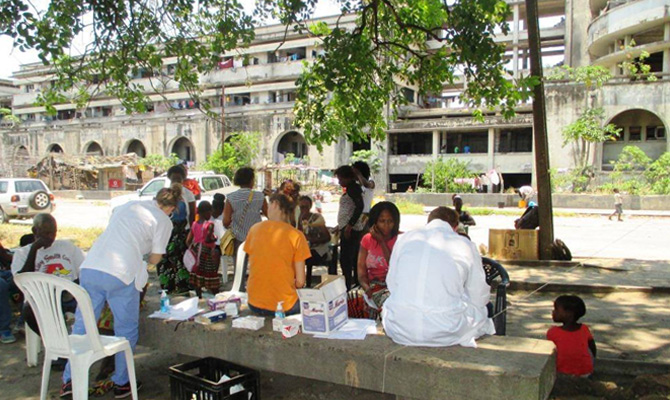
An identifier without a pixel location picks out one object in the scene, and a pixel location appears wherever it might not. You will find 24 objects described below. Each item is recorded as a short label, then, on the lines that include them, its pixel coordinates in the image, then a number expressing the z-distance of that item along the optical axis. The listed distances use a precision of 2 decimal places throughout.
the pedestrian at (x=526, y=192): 15.05
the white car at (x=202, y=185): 15.18
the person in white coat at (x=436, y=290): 3.10
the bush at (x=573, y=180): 28.05
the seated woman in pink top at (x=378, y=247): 4.58
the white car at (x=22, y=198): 17.23
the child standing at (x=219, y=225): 6.88
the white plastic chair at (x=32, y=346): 4.55
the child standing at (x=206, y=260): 6.18
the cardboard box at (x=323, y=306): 3.51
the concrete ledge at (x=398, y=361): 2.88
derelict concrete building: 30.30
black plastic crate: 3.24
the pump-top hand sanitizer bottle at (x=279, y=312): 3.82
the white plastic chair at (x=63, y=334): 3.43
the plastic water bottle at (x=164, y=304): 4.24
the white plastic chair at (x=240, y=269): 5.52
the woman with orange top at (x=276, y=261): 3.97
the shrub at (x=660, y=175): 24.77
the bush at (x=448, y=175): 30.46
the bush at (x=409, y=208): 24.22
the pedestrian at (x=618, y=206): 19.69
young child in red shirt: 3.93
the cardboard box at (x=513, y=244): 9.19
